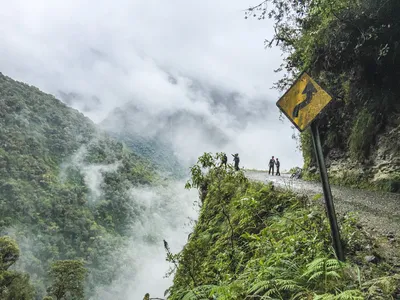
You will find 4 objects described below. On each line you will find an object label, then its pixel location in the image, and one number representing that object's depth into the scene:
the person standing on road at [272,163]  23.56
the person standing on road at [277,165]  23.73
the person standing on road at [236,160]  21.67
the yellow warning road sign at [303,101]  2.93
